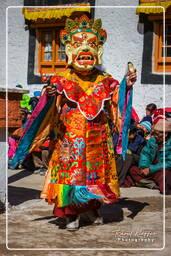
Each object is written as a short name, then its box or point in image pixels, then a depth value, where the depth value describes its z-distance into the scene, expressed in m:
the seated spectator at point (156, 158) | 7.43
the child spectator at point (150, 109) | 9.67
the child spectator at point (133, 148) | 7.89
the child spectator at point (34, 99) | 10.01
